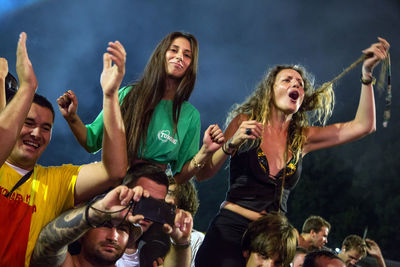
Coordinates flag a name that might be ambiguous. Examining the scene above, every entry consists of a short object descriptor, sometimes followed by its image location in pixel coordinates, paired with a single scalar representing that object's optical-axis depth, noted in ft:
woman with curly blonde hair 6.39
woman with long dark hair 6.48
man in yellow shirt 5.16
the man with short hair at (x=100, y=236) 5.13
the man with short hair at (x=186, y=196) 8.74
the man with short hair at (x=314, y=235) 14.39
